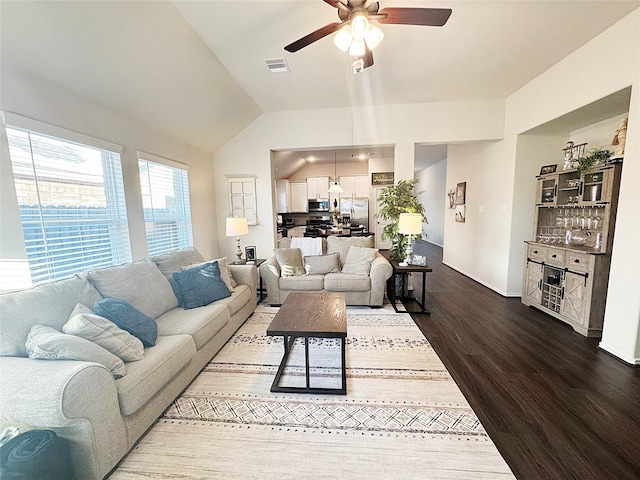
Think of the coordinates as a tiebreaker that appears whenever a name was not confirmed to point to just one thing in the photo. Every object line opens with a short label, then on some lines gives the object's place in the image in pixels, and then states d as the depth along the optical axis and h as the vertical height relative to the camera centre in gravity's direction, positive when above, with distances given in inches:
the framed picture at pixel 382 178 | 300.5 +36.3
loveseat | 135.1 -34.9
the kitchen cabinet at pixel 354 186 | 324.5 +30.2
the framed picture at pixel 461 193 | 203.2 +11.4
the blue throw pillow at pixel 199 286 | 100.3 -29.7
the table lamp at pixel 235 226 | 148.0 -8.3
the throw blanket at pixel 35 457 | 40.9 -40.0
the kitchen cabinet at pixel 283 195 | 325.7 +20.4
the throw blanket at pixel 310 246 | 159.6 -22.2
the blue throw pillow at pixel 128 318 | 68.8 -28.6
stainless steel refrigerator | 305.3 -0.4
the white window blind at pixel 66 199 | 79.3 +5.7
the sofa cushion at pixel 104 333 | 59.5 -28.4
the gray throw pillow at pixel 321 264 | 146.3 -30.8
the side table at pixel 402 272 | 133.2 -33.9
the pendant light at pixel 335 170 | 302.9 +52.7
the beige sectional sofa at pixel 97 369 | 46.5 -35.1
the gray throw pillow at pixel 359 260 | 141.8 -28.7
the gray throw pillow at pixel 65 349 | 53.4 -28.2
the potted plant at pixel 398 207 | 151.5 +1.2
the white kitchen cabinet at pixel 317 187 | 322.0 +29.2
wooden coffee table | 74.4 -35.1
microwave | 325.4 +6.7
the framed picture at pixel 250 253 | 170.0 -27.5
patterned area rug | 55.0 -54.7
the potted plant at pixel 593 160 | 108.1 +19.2
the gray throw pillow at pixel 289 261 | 142.6 -28.9
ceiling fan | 68.2 +51.9
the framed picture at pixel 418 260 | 140.9 -28.9
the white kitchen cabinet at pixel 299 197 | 333.4 +17.9
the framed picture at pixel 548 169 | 131.0 +19.0
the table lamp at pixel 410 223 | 134.3 -7.8
